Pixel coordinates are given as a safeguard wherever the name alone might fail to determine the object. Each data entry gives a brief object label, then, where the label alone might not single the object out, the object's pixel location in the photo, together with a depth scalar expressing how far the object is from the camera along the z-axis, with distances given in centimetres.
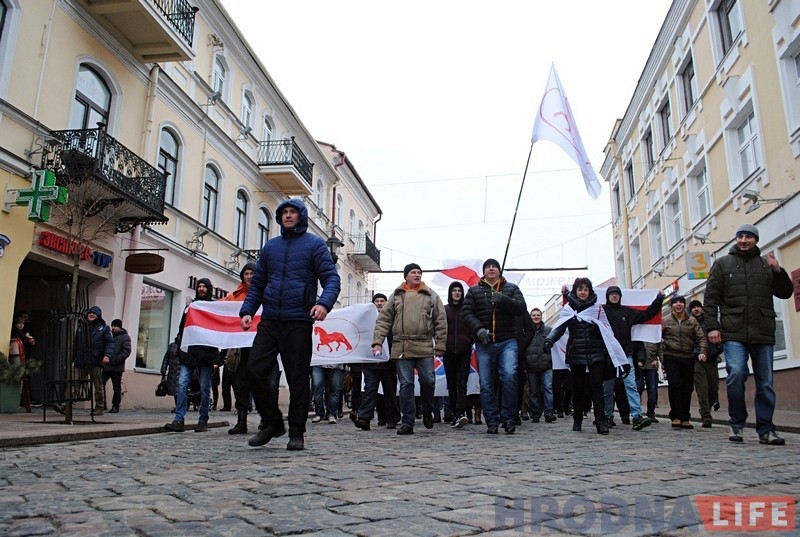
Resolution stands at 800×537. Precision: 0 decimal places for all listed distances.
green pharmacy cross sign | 1175
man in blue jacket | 579
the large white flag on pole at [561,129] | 1117
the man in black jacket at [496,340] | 798
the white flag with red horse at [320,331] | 841
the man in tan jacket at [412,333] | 816
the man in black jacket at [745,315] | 666
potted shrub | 1109
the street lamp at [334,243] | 1634
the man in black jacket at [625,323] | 935
